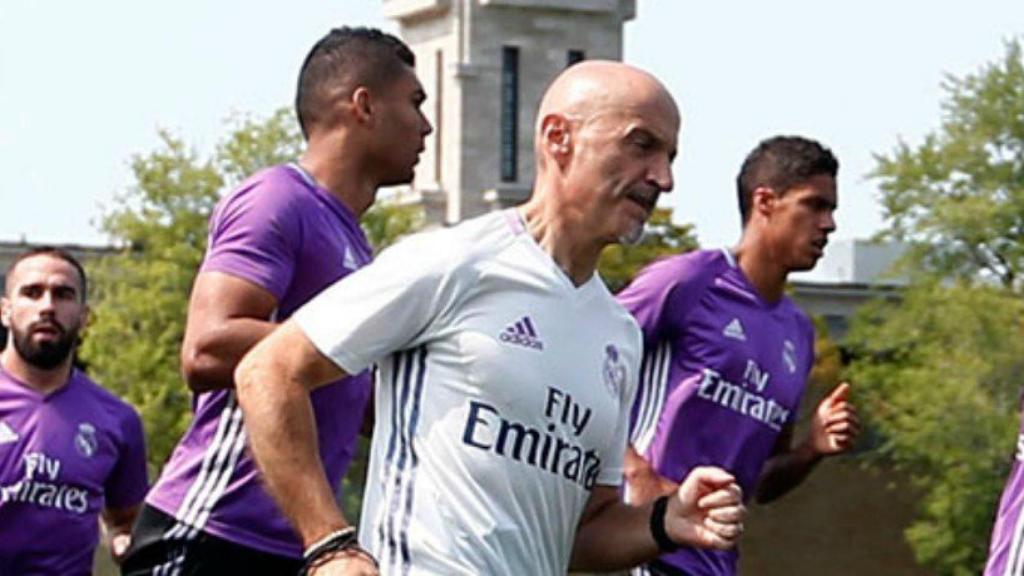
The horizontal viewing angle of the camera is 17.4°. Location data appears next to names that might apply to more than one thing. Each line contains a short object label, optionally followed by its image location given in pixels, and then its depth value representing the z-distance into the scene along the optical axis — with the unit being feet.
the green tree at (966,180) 180.75
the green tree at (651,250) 186.91
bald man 22.33
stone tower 279.49
